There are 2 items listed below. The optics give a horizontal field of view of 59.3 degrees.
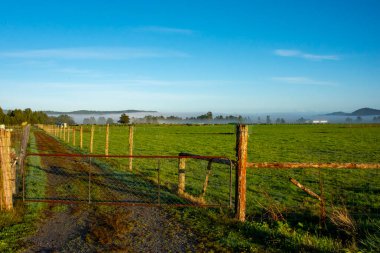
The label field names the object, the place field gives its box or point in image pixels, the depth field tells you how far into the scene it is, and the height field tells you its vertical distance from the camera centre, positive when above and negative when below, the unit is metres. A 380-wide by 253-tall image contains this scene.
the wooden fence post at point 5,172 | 8.29 -1.35
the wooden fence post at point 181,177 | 10.79 -1.82
